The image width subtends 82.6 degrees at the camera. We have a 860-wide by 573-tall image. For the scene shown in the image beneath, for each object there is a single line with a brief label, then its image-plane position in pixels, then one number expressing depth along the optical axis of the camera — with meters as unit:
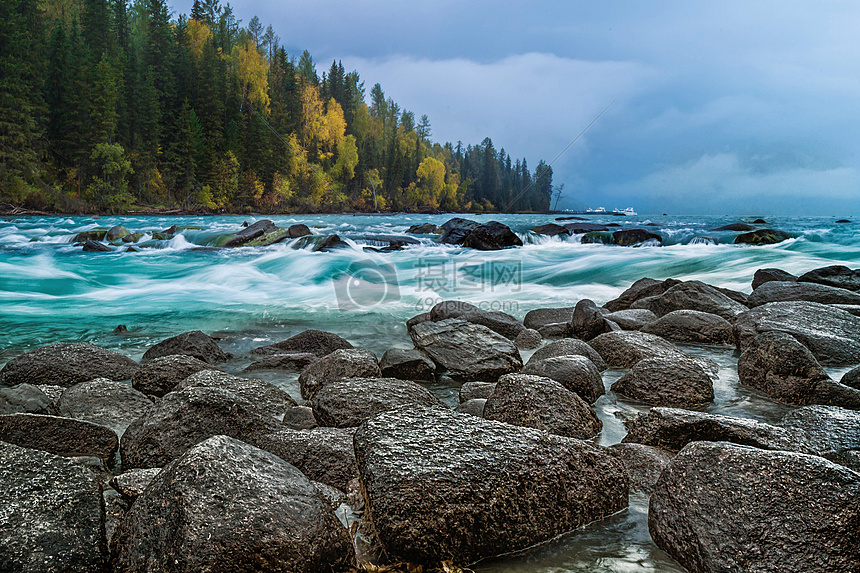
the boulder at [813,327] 4.88
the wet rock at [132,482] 2.17
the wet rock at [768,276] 8.84
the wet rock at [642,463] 2.54
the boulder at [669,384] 3.90
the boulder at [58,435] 2.72
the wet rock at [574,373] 3.89
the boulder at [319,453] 2.57
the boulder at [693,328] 5.88
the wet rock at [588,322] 5.91
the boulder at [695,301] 6.88
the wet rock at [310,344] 5.69
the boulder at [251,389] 3.31
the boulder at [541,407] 3.09
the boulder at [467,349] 4.80
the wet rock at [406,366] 4.73
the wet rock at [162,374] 4.12
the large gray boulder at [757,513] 1.82
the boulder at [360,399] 3.28
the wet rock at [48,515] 1.76
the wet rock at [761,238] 19.52
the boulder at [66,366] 4.40
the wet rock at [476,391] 3.99
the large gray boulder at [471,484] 1.91
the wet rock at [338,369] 4.21
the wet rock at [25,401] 3.26
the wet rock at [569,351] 4.68
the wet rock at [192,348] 5.39
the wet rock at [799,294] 6.93
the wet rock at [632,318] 6.34
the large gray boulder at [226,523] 1.67
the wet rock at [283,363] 5.18
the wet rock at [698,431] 2.69
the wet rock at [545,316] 7.16
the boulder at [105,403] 3.43
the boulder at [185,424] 2.76
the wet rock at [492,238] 18.09
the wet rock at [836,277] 8.77
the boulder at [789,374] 3.57
